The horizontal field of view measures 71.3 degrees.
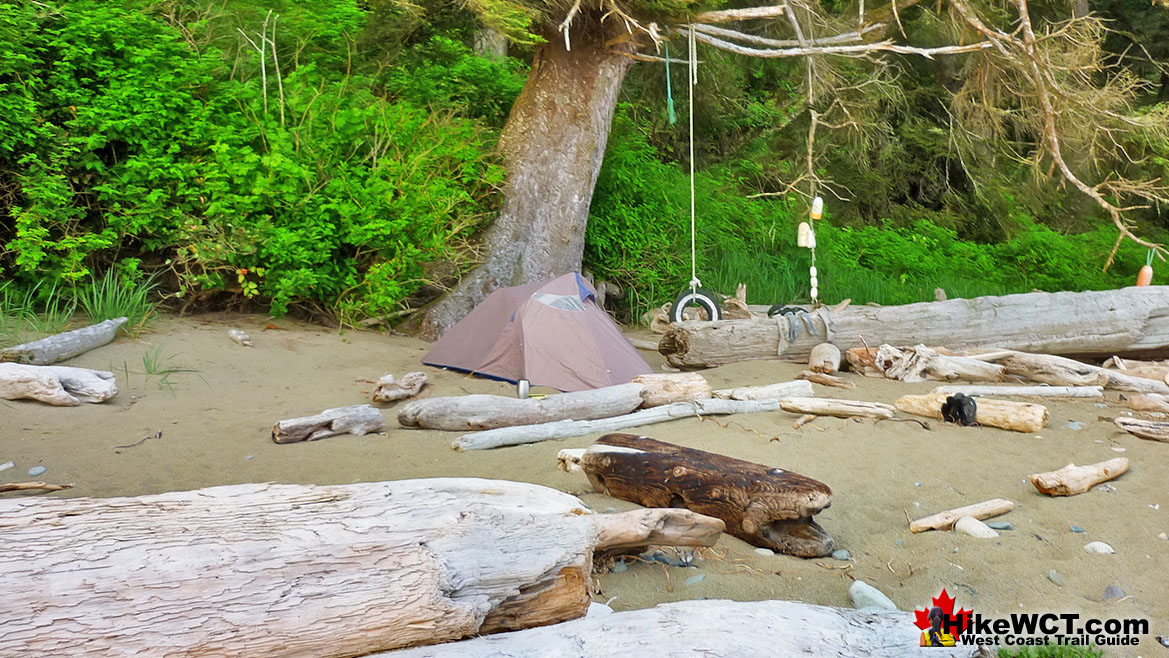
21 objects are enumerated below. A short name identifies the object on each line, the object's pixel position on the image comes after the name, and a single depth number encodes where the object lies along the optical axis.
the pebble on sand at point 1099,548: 3.12
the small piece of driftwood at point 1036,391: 6.02
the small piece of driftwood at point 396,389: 5.70
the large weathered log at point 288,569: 1.84
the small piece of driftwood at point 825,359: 6.85
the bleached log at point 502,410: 4.98
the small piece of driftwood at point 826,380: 6.32
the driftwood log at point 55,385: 4.84
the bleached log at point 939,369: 6.66
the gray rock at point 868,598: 2.68
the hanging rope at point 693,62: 7.42
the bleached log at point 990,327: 7.38
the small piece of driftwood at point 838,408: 5.14
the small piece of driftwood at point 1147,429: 4.77
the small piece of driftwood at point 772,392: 5.57
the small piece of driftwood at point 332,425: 4.62
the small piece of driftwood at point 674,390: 5.46
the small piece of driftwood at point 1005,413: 4.93
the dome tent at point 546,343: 6.39
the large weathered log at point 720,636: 1.97
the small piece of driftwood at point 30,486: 3.34
